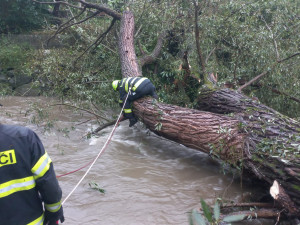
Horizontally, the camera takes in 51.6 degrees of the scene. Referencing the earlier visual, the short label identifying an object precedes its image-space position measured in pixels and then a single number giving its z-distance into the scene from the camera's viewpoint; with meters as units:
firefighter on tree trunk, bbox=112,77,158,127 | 4.98
